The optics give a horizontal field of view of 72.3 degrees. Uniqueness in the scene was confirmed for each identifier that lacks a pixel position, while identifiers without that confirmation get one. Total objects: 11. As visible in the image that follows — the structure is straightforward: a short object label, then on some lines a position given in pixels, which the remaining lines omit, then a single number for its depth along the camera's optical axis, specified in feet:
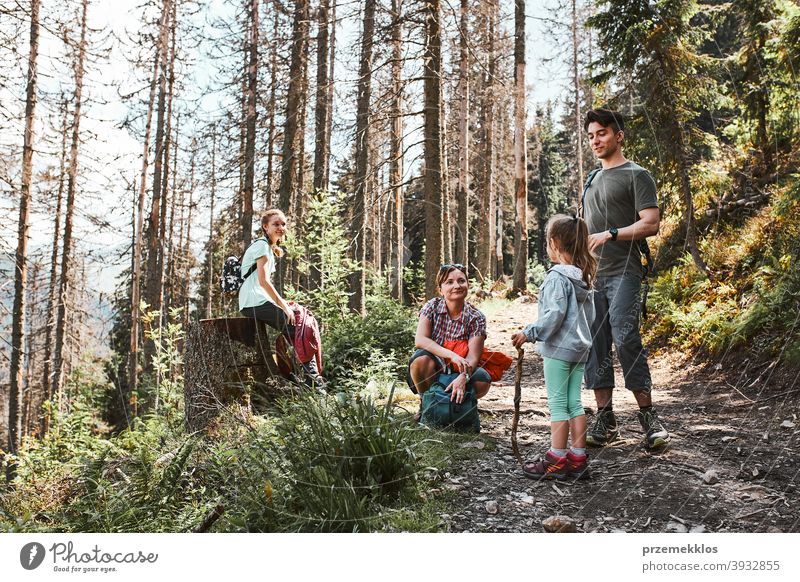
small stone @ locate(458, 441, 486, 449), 9.58
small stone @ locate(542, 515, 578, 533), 6.46
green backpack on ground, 10.42
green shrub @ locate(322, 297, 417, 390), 19.02
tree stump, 13.97
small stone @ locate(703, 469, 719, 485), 7.23
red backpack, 14.15
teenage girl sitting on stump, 13.53
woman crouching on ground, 10.41
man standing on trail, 7.79
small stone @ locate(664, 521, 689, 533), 6.50
